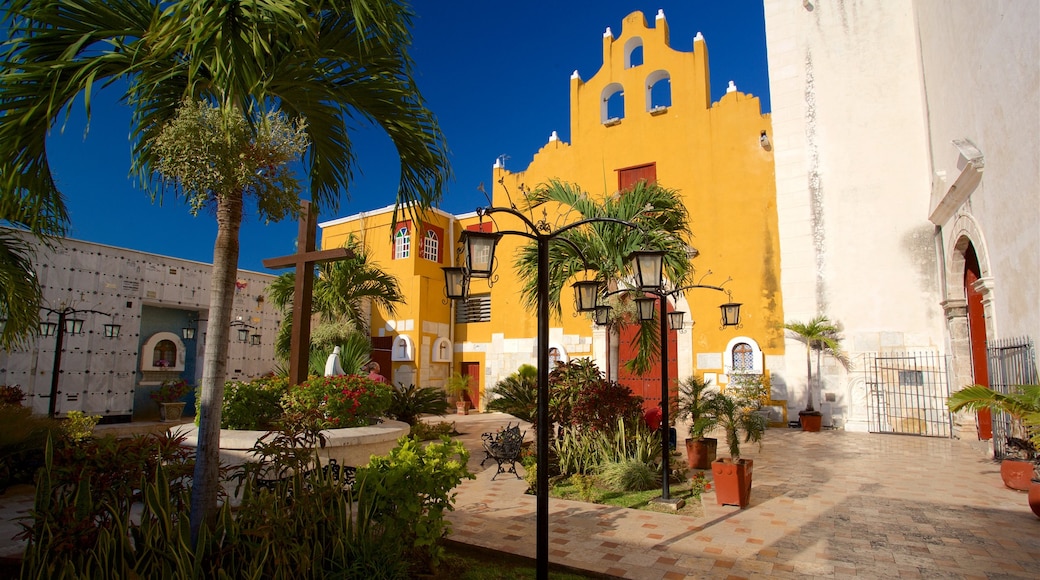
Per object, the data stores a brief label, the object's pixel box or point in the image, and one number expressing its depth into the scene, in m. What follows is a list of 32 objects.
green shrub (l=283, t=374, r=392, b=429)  7.17
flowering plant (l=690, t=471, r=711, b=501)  6.92
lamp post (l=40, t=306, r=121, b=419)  11.30
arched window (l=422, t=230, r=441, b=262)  21.84
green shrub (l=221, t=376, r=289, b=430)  6.91
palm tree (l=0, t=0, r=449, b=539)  2.83
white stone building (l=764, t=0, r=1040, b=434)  10.93
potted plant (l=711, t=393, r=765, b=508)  6.19
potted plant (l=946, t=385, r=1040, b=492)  6.05
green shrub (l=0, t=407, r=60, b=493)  6.46
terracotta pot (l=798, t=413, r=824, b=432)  13.48
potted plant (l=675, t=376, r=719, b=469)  8.30
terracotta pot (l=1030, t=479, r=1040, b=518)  5.72
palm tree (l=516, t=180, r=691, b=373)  8.71
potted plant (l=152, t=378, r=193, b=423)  15.58
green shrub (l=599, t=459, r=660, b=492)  7.16
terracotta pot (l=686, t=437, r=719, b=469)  8.94
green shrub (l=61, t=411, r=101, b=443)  8.09
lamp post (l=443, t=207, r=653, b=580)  3.59
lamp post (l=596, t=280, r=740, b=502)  5.55
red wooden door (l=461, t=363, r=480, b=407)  21.12
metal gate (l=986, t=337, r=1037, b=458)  7.50
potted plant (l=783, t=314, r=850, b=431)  13.66
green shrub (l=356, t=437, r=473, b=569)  3.72
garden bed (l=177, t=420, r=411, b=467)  5.66
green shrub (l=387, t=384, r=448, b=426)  11.52
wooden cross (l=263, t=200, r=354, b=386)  8.02
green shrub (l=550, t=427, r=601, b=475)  7.77
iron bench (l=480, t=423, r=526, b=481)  8.21
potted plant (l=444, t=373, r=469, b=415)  20.00
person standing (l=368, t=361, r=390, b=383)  10.34
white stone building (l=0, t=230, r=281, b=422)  13.70
